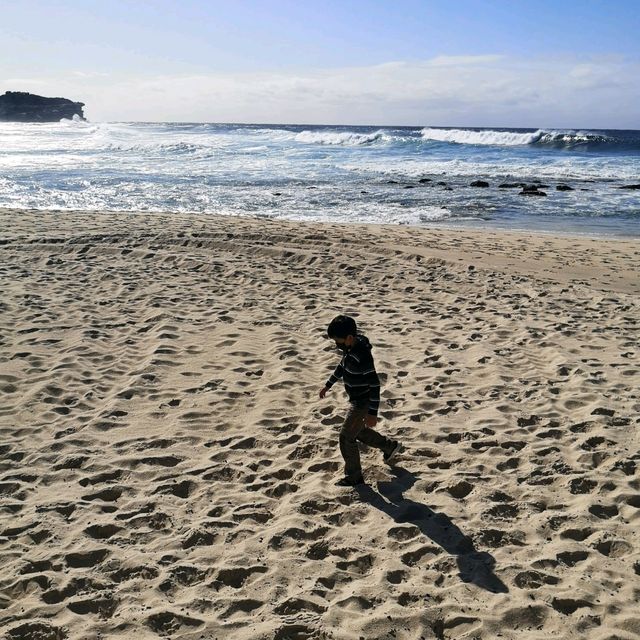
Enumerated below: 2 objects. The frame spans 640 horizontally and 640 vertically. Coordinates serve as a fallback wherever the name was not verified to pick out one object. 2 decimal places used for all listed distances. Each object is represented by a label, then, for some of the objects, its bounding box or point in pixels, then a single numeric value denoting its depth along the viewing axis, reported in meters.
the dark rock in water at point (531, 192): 23.33
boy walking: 4.05
